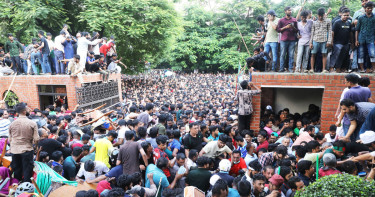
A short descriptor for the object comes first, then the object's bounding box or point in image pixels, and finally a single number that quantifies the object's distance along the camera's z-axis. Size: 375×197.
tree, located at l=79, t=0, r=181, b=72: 15.38
